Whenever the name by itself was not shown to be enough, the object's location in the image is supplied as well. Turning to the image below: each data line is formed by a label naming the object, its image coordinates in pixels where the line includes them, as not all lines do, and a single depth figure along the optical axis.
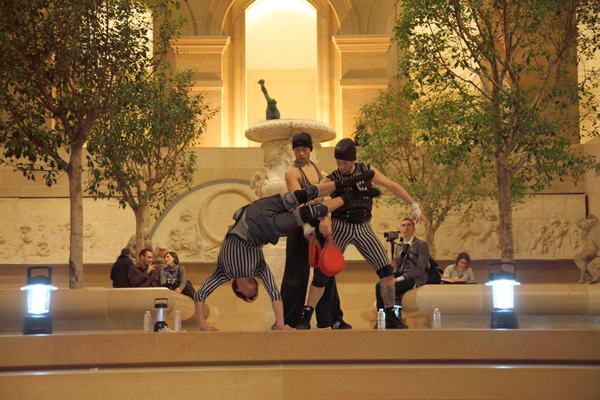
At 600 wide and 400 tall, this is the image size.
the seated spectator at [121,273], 10.77
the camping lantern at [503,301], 6.37
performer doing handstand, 5.37
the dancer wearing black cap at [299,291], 6.35
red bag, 5.35
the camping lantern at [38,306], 6.36
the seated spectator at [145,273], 10.71
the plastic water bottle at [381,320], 5.79
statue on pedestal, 12.55
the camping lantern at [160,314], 6.89
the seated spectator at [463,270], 10.96
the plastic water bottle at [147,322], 7.07
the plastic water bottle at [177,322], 6.86
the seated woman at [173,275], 11.02
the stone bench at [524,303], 7.97
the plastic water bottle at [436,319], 7.44
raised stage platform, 4.42
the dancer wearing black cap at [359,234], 5.55
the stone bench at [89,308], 8.20
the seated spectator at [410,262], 8.78
